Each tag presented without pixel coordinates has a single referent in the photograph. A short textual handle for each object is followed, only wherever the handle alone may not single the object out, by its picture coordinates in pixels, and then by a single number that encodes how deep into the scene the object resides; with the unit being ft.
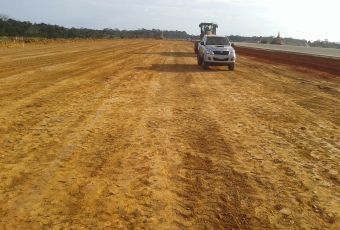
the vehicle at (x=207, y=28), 129.80
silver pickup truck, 66.54
